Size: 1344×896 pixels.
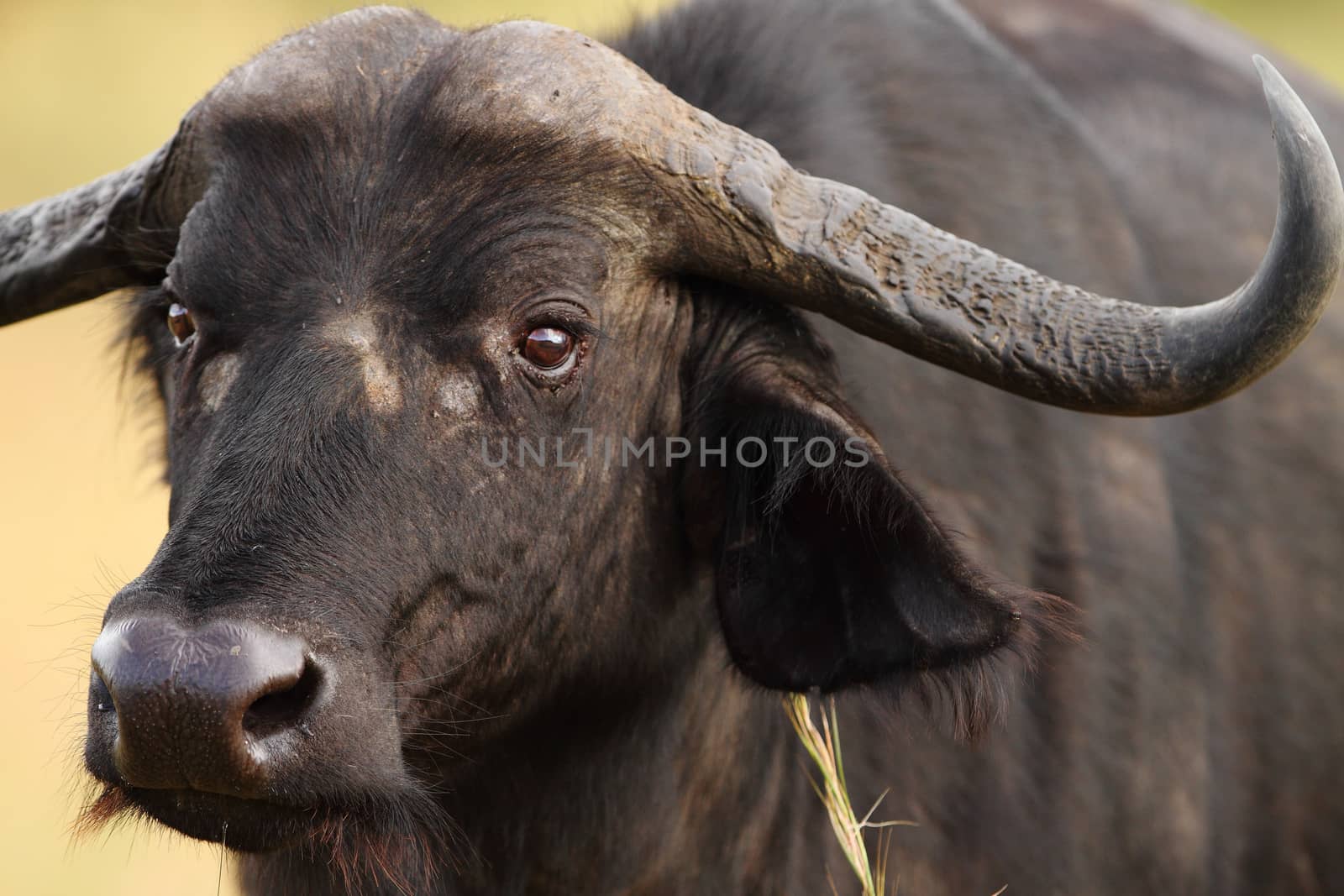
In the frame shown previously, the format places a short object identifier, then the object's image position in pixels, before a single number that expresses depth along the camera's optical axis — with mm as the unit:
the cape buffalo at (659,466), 5324
